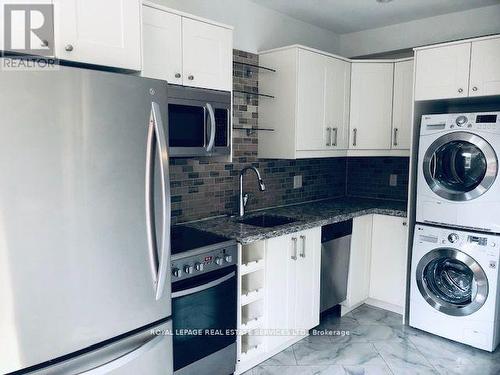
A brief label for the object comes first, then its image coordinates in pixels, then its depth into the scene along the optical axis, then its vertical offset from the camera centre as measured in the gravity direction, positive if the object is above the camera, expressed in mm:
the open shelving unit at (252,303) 2486 -956
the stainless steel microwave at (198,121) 2178 +200
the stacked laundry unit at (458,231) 2721 -529
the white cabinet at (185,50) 2098 +613
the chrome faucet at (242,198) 2982 -324
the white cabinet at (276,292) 2535 -919
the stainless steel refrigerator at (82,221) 1356 -258
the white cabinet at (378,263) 3365 -922
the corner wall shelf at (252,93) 3031 +497
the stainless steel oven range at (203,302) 2018 -800
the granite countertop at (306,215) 2473 -462
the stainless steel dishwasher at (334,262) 3082 -849
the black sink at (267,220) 3043 -504
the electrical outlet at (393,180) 3937 -222
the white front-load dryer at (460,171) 2689 -92
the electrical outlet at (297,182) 3701 -239
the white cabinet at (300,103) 3088 +441
